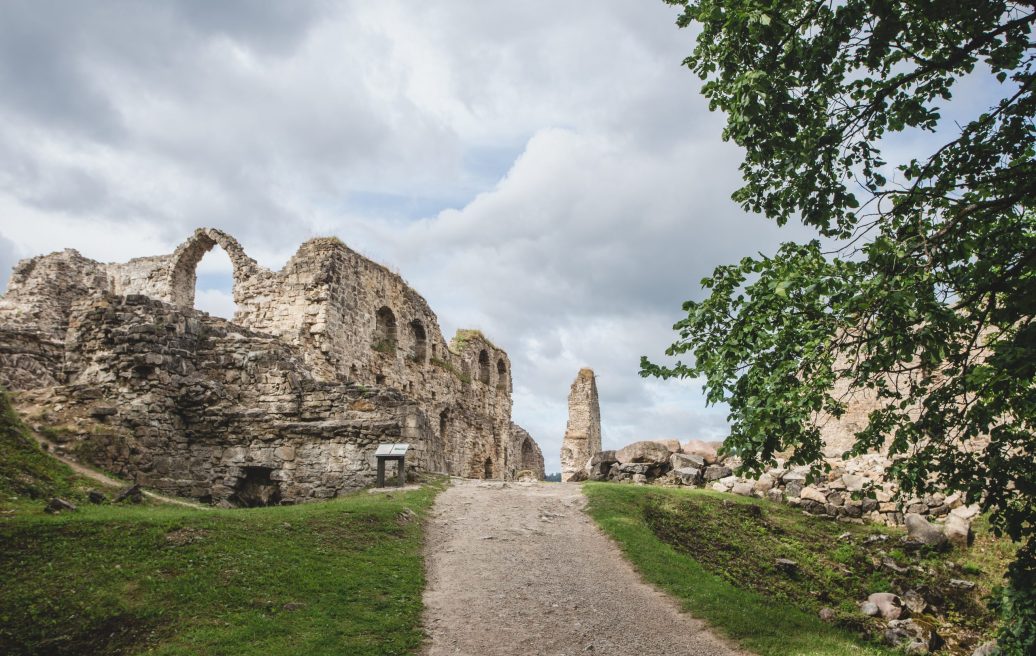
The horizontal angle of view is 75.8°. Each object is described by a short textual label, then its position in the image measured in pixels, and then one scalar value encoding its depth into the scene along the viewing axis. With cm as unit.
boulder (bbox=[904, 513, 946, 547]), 1389
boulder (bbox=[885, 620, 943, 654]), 956
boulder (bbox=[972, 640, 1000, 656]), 864
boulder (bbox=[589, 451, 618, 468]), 2041
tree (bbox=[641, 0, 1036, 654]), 673
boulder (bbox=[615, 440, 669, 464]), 2000
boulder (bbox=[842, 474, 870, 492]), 1683
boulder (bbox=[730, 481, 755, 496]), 1744
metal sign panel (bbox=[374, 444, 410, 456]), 1525
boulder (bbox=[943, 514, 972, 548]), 1378
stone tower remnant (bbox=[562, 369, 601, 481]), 3516
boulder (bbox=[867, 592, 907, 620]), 1070
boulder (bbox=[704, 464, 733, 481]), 1889
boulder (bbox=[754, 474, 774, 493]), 1742
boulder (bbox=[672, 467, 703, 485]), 1888
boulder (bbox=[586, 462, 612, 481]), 2028
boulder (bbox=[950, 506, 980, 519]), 1438
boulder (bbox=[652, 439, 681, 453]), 2058
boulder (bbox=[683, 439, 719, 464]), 1983
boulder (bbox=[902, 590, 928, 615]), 1098
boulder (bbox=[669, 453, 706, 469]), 1939
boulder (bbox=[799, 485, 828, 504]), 1650
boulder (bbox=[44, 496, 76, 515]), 980
